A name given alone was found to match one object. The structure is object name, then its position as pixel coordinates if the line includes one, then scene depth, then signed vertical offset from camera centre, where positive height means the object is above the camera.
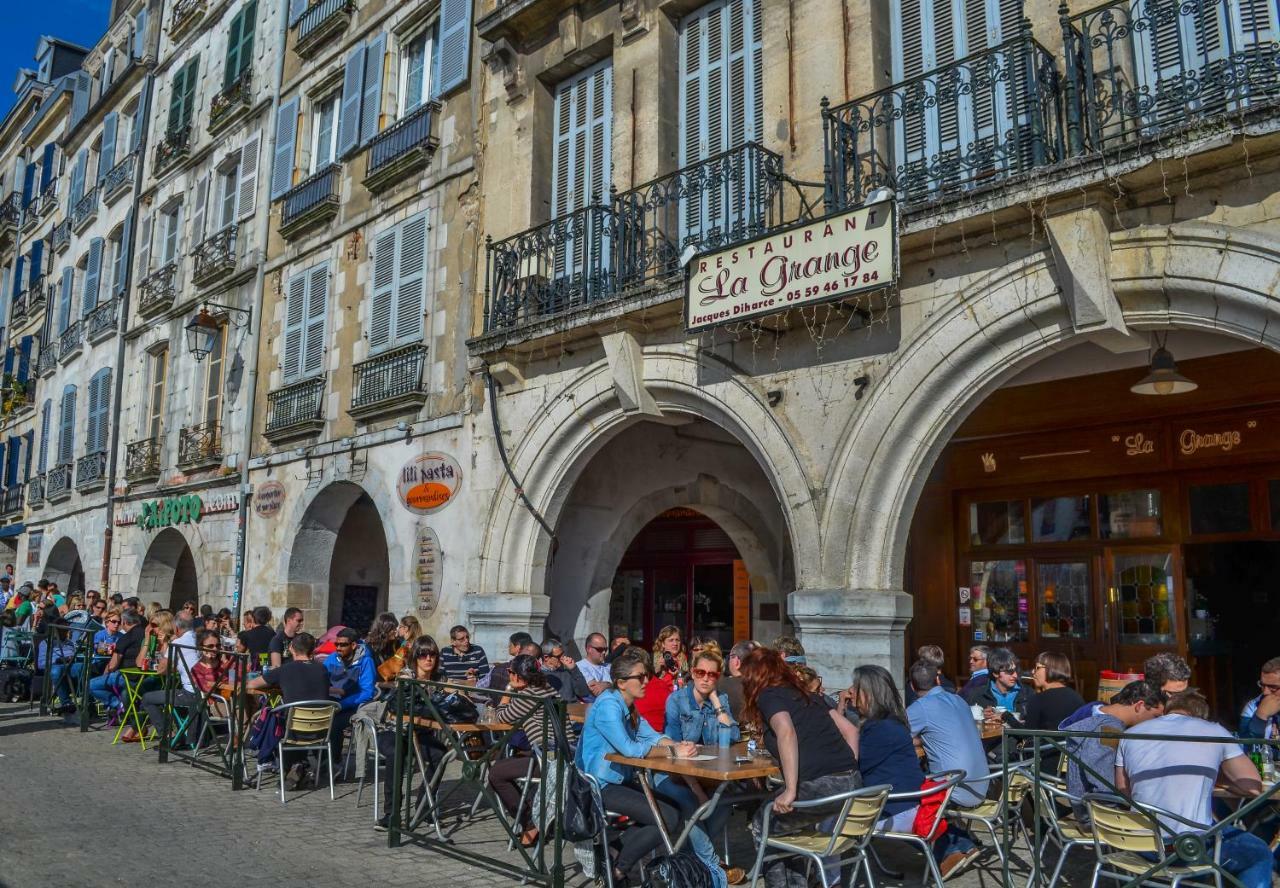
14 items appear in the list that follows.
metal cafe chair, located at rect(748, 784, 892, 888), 4.78 -1.07
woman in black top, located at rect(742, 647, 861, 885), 4.98 -0.66
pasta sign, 11.31 +1.31
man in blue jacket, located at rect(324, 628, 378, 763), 8.30 -0.65
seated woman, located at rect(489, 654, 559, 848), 6.44 -0.81
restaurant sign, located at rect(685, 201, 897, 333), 7.06 +2.39
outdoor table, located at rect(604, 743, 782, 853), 5.14 -0.81
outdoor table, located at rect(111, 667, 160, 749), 10.30 -0.90
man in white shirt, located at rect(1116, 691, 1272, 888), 4.48 -0.75
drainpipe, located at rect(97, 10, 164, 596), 18.83 +4.72
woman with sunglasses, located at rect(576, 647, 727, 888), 5.46 -0.79
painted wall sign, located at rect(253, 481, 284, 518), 14.00 +1.36
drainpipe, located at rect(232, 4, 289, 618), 14.63 +3.86
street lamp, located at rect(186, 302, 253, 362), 15.07 +3.86
